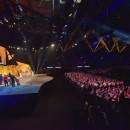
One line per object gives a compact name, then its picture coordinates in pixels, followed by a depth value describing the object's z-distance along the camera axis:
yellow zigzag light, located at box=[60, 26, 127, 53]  20.65
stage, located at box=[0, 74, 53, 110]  4.72
